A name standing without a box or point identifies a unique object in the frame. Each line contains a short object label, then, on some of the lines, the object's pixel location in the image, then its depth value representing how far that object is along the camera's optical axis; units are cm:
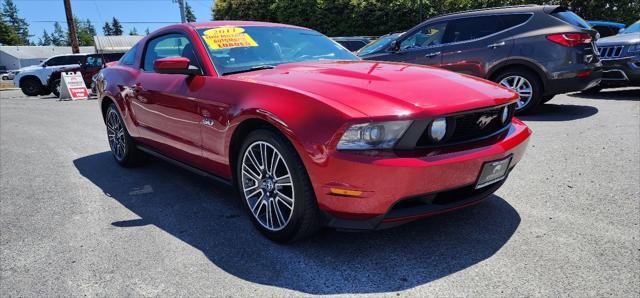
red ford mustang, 215
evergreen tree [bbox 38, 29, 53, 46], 14919
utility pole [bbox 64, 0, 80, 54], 2380
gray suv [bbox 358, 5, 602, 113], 582
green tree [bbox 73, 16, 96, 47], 11850
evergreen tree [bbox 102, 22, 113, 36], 13588
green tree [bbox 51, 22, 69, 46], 14292
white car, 1778
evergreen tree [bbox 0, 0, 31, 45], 12812
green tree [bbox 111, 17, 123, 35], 13325
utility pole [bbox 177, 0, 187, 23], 2354
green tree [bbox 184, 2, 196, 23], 11870
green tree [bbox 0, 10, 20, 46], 8625
